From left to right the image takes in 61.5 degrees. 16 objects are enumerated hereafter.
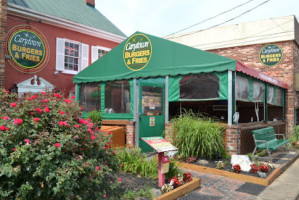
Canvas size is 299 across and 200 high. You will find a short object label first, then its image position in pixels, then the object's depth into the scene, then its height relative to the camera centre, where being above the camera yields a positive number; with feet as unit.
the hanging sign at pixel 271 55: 40.29 +8.10
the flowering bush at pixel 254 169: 18.01 -4.63
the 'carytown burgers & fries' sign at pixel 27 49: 35.19 +7.88
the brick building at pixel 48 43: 35.17 +9.71
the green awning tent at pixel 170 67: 21.98 +3.70
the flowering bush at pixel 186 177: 15.27 -4.48
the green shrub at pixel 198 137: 19.97 -2.71
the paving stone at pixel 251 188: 15.33 -5.29
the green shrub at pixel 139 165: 15.65 -3.97
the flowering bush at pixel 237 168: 18.11 -4.60
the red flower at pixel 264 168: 17.97 -4.57
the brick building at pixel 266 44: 39.50 +10.37
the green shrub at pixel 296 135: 35.55 -4.35
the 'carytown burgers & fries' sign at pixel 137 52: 26.99 +5.72
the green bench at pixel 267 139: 22.08 -3.30
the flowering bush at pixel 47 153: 8.58 -1.83
